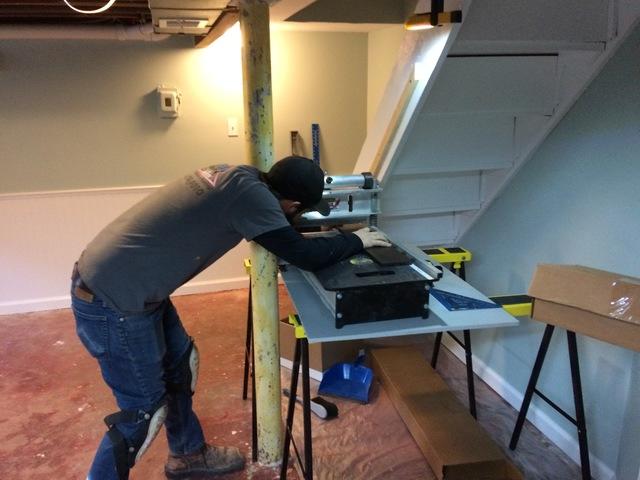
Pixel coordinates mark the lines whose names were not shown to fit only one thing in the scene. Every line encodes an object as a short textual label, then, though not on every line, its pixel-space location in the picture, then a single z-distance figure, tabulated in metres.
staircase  1.59
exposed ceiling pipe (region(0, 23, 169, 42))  2.98
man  1.50
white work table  1.41
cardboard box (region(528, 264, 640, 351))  1.44
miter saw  1.41
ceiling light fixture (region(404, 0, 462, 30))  1.51
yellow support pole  1.63
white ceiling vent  1.84
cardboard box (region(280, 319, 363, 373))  2.58
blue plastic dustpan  2.45
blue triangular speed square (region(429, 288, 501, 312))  1.56
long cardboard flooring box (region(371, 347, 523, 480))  1.84
